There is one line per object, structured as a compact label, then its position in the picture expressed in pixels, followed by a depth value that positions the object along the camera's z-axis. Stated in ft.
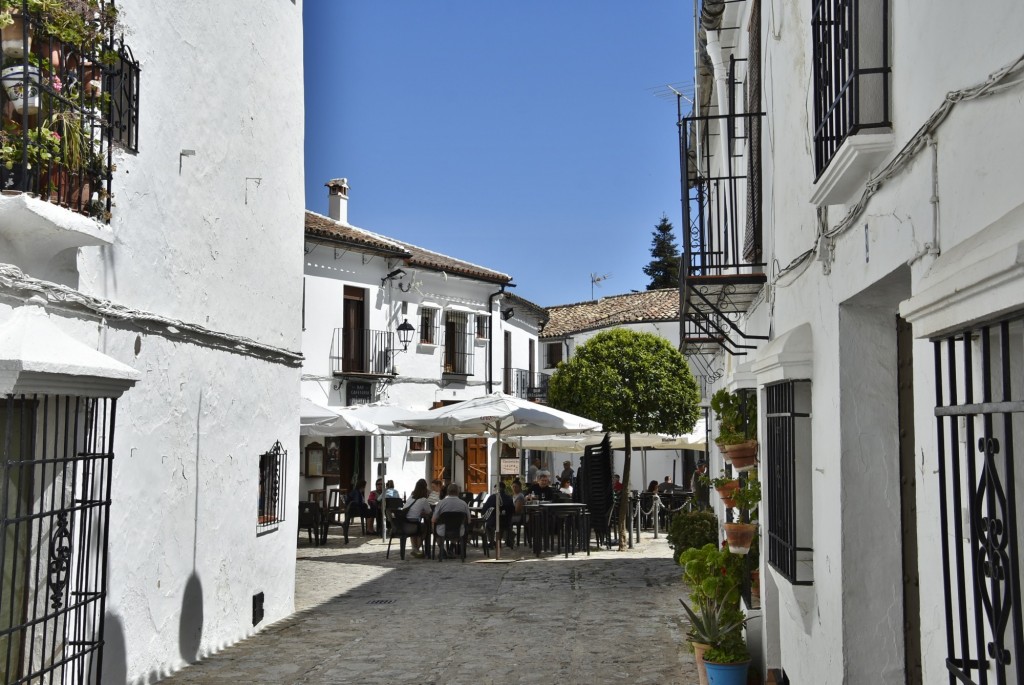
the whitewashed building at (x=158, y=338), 18.71
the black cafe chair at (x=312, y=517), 60.44
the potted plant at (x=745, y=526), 25.09
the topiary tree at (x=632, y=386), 68.44
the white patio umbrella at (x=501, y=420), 53.62
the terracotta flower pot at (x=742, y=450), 26.53
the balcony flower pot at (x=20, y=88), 18.10
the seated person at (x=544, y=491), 67.87
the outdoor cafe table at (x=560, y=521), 54.49
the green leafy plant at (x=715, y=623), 23.84
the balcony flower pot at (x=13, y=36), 18.15
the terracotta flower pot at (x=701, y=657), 24.23
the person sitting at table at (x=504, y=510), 56.24
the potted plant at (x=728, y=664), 23.07
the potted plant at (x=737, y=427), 26.61
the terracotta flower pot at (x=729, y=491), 27.32
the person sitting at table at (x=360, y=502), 63.87
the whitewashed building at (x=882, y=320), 8.98
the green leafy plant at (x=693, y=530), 37.93
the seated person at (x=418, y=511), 52.95
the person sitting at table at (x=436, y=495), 60.03
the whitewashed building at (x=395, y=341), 83.87
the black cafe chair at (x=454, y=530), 52.16
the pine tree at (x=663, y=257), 189.26
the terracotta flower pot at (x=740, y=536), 25.05
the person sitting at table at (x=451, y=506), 52.26
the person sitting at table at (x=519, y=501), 56.89
